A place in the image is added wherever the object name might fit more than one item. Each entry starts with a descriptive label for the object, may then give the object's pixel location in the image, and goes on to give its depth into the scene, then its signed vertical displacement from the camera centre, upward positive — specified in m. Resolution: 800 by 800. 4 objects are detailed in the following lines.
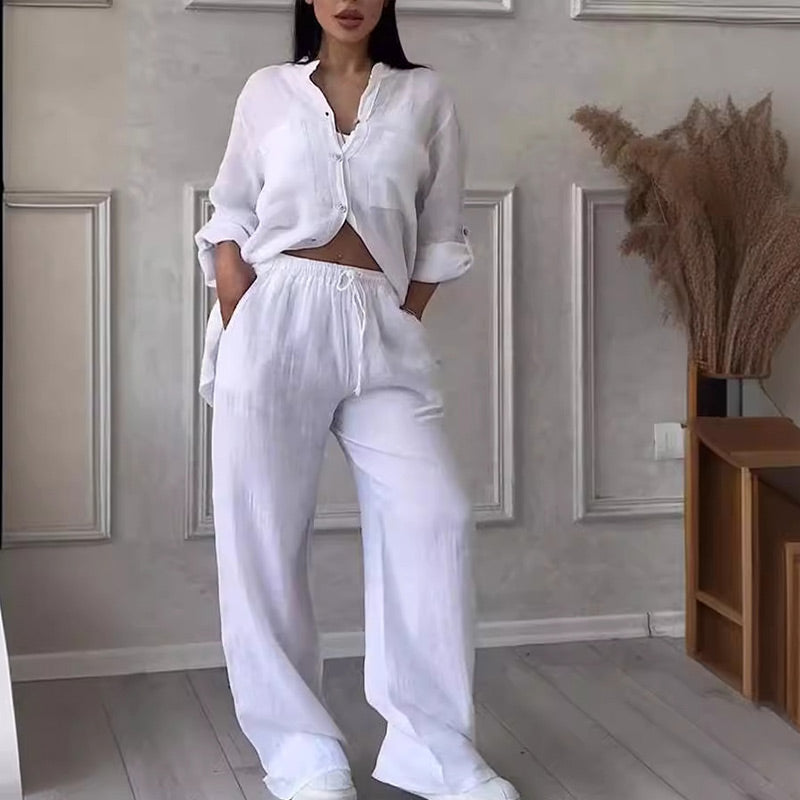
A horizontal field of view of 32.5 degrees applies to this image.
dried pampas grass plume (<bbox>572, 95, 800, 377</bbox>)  2.96 +0.35
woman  2.18 -0.06
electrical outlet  3.36 -0.13
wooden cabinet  2.84 -0.36
